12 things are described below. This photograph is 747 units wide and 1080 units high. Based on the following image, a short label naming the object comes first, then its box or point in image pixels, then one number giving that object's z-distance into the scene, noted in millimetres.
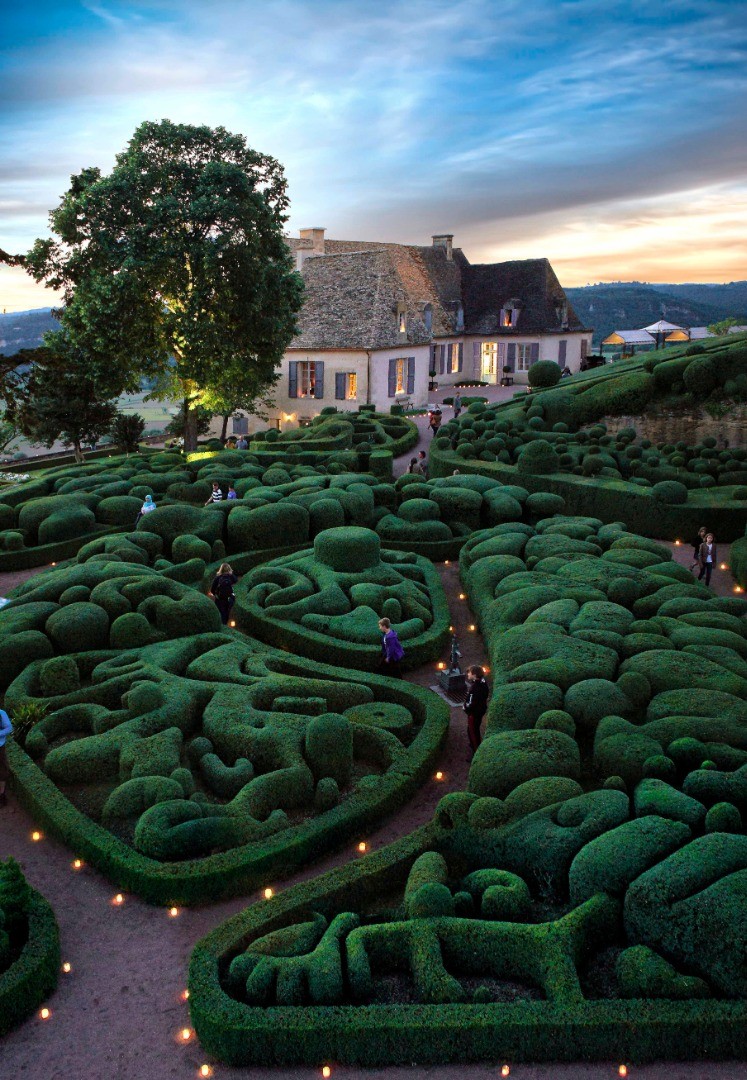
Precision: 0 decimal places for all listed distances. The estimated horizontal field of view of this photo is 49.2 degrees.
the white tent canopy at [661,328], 59812
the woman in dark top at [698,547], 20531
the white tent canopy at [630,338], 60438
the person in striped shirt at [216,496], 24888
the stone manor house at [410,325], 45594
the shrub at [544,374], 38719
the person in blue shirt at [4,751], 12492
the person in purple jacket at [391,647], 15680
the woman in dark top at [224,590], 18281
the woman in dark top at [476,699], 13086
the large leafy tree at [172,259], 31953
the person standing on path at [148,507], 23109
